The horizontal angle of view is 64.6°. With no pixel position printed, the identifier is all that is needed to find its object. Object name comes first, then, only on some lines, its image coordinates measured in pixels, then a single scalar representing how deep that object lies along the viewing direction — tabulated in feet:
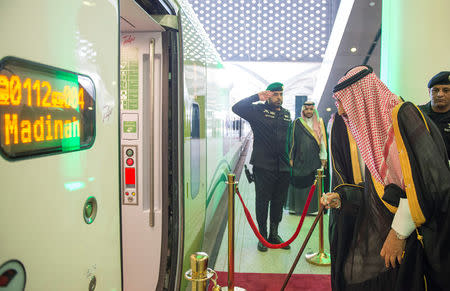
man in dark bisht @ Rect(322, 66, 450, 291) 5.44
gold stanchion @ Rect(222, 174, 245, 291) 9.64
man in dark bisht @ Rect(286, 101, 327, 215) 17.08
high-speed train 2.68
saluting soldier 13.46
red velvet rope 9.99
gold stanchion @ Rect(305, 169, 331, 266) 12.69
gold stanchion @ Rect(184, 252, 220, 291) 5.35
